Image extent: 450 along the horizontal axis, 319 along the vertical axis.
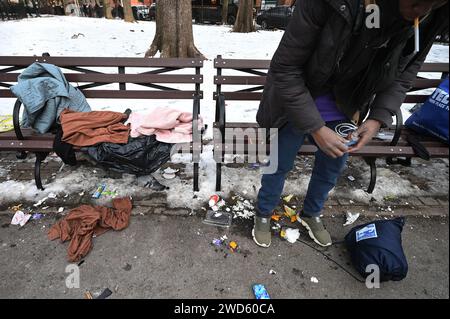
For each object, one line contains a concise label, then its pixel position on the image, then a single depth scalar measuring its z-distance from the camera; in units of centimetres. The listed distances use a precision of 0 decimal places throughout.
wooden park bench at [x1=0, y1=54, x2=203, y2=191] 321
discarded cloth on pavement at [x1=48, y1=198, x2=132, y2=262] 229
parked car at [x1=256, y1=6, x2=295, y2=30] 1828
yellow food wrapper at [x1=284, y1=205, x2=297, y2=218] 275
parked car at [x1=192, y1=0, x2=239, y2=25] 2188
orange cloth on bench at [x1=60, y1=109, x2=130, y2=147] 270
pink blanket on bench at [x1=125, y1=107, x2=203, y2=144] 280
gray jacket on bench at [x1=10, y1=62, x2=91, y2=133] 279
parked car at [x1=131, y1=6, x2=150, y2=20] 2550
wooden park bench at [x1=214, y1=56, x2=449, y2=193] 282
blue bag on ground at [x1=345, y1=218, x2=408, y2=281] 203
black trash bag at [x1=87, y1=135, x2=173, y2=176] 272
